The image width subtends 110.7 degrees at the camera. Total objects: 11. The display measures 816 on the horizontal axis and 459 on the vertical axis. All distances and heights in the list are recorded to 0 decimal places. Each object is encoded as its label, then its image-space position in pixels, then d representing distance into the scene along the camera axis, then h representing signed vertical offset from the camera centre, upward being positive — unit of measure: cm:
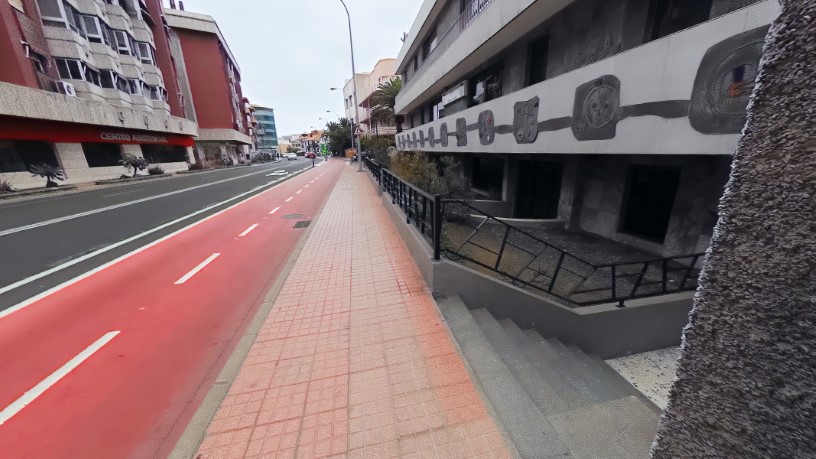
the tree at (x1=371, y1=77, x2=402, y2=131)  2881 +550
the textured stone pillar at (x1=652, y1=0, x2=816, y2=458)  79 -43
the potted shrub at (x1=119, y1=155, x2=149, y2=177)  2319 -47
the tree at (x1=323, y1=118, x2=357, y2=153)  5362 +361
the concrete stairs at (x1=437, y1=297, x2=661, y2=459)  220 -235
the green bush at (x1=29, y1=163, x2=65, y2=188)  1716 -84
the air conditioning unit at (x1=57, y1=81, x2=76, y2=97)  2033 +492
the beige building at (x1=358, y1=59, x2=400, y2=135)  4262 +1113
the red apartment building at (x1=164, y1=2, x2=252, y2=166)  3906 +1078
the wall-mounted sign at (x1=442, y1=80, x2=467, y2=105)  1274 +268
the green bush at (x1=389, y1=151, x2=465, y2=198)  877 -78
